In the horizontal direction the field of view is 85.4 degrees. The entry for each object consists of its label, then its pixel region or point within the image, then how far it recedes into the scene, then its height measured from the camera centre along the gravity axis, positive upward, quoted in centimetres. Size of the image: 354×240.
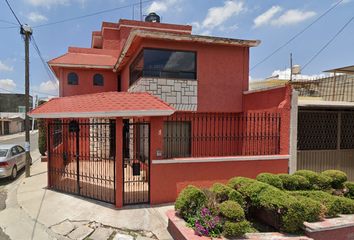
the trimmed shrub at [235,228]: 359 -211
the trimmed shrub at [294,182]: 495 -170
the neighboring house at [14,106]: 3764 +194
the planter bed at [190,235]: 358 -235
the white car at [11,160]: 768 -198
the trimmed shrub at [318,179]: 514 -168
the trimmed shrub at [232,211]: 372 -188
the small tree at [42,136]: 1140 -128
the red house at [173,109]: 542 +21
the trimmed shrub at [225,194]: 429 -179
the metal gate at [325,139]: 700 -82
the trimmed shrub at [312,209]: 383 -188
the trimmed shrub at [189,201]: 422 -190
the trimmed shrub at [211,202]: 431 -199
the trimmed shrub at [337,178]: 525 -168
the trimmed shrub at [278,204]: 377 -181
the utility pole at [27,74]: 833 +178
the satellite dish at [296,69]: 862 +216
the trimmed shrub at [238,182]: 471 -165
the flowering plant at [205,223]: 365 -214
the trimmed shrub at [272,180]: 479 -161
